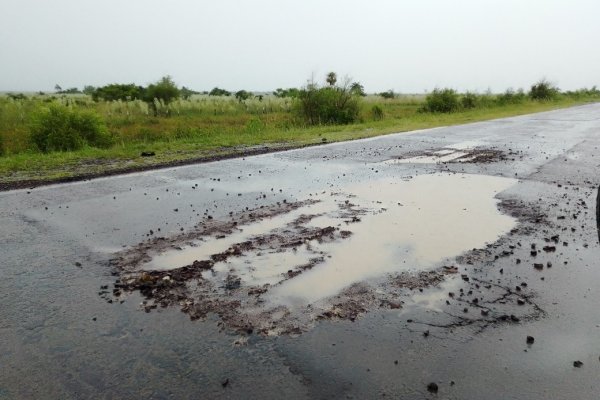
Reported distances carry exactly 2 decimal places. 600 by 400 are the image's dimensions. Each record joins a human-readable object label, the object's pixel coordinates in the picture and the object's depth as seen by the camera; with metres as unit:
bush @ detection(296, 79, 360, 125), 25.45
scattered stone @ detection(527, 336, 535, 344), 3.72
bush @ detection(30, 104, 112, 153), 15.41
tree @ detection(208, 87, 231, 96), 74.76
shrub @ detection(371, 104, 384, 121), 29.38
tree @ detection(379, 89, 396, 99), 71.24
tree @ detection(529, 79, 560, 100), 53.41
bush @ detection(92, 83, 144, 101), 49.43
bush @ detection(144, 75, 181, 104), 36.44
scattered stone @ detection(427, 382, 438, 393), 3.13
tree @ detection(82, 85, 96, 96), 77.01
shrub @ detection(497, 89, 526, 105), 45.69
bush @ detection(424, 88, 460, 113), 36.06
